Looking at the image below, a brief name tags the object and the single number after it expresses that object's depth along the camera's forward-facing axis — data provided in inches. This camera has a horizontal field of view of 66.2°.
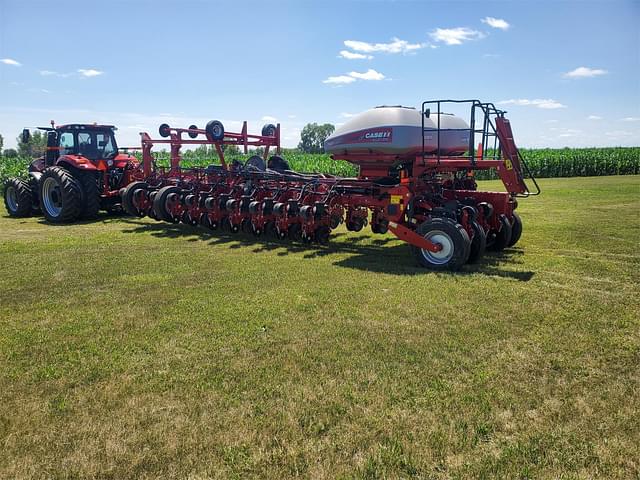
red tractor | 514.3
